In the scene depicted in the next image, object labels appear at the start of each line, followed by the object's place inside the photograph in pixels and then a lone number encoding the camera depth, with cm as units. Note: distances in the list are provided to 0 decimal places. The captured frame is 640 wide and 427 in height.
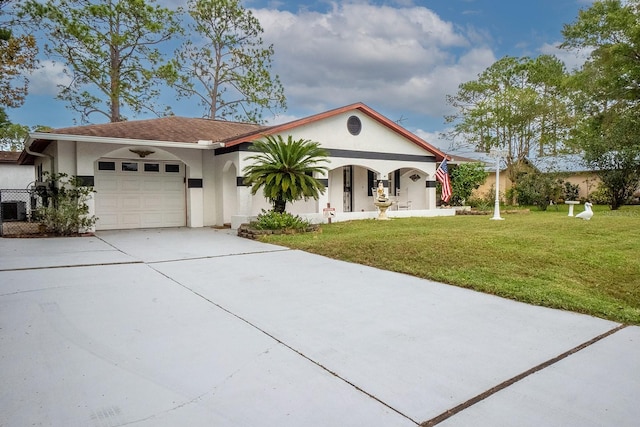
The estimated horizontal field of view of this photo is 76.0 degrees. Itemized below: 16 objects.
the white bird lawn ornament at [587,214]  1229
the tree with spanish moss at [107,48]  2180
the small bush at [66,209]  1120
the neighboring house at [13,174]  2119
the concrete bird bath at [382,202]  1516
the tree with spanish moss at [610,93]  1792
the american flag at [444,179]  1666
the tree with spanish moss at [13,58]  1855
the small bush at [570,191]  2503
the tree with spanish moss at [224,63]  2619
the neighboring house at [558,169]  2231
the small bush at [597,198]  2319
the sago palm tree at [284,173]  1159
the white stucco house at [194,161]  1218
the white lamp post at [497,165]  1403
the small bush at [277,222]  1157
